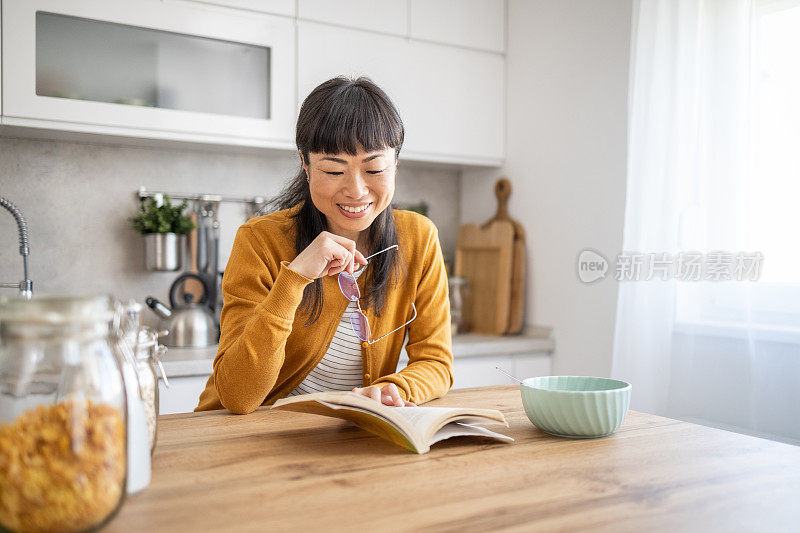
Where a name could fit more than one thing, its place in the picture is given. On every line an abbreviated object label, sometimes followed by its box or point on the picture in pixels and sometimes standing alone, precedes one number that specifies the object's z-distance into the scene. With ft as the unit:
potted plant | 8.43
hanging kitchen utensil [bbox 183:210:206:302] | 8.89
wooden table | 2.52
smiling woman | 4.54
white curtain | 6.43
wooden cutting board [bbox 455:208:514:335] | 9.68
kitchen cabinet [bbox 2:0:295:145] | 7.22
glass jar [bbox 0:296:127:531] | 2.10
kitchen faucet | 7.60
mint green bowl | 3.60
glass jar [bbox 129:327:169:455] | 2.96
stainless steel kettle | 8.05
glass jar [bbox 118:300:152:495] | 2.65
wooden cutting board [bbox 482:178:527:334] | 9.73
